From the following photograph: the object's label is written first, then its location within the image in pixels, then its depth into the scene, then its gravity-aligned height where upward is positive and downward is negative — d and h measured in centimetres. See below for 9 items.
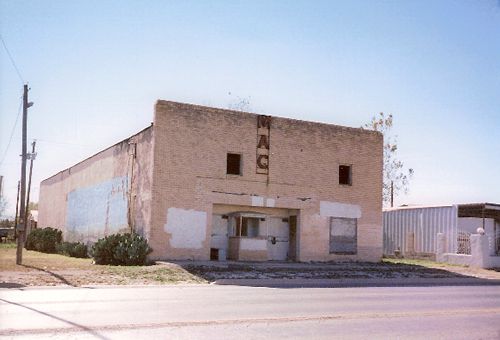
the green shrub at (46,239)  3772 -92
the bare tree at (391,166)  5444 +769
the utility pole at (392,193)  5634 +496
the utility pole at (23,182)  2075 +177
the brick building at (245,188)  2483 +237
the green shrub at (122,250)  2188 -87
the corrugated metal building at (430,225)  3195 +105
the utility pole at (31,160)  4466 +584
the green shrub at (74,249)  3098 -130
